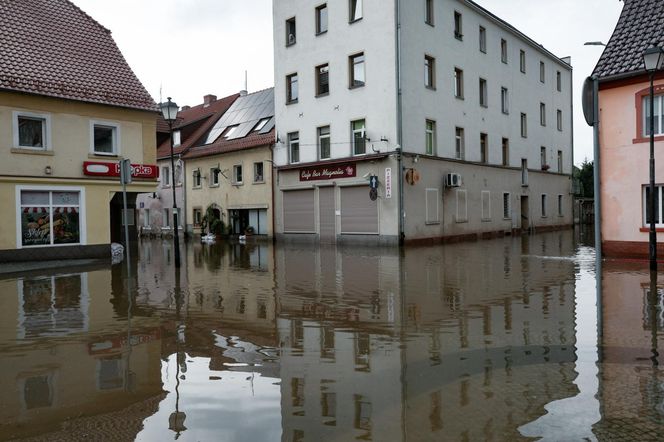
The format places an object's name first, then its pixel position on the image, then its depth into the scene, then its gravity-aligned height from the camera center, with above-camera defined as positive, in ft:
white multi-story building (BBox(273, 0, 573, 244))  84.94 +16.07
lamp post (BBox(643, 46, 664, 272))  40.24 +5.64
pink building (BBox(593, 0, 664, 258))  53.42 +7.87
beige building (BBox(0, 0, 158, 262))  59.41 +10.25
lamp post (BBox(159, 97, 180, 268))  52.93 +10.32
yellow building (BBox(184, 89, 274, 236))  106.42 +10.13
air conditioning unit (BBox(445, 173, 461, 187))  92.12 +5.96
